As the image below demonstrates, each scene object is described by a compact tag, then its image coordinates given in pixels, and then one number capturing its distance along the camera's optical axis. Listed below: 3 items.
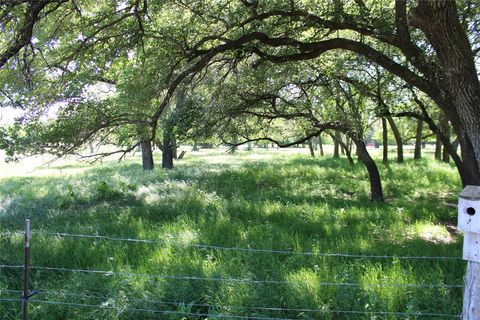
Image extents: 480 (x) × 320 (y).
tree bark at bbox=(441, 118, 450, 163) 16.38
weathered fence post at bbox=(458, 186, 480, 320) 2.63
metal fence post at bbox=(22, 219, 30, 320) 3.82
